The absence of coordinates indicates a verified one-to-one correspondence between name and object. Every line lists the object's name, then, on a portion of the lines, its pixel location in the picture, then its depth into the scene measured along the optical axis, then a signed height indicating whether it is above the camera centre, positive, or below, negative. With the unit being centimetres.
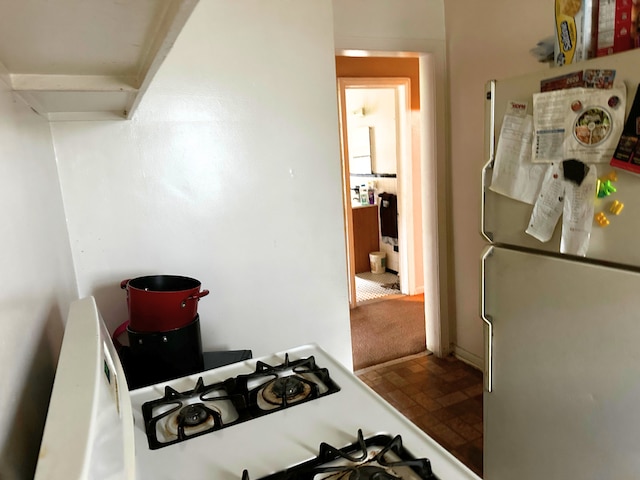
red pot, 129 -40
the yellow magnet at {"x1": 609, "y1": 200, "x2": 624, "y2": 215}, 120 -18
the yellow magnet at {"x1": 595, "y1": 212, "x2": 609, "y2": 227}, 124 -21
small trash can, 507 -119
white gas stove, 52 -57
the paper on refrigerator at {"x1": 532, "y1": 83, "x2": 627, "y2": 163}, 118 +6
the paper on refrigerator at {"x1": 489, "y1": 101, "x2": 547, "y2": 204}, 142 -4
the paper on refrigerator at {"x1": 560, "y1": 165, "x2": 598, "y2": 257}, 126 -20
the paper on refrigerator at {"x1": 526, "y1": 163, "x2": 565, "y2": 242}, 133 -18
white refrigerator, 121 -61
